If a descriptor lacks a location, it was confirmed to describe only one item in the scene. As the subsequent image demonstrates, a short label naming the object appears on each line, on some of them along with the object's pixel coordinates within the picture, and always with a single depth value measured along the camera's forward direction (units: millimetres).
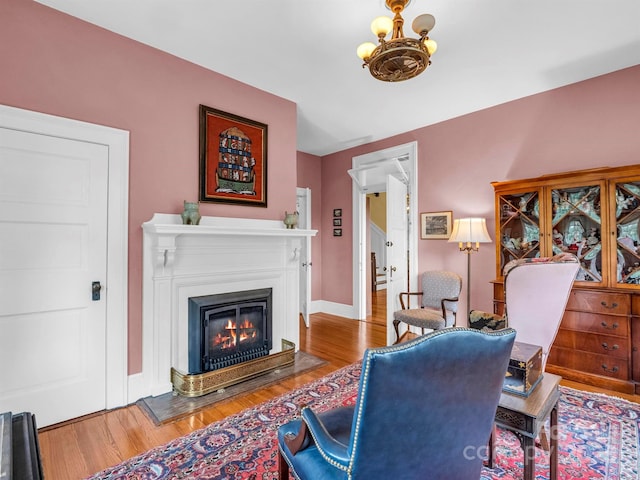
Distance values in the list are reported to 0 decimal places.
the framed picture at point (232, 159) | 2871
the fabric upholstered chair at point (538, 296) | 2021
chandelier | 1761
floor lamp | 3412
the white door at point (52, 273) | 2033
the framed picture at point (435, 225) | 4055
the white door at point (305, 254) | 4961
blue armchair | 857
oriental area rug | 1708
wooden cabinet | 2620
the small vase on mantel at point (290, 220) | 3330
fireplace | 2506
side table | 1336
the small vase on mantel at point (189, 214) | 2584
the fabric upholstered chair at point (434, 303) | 3445
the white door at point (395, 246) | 3818
